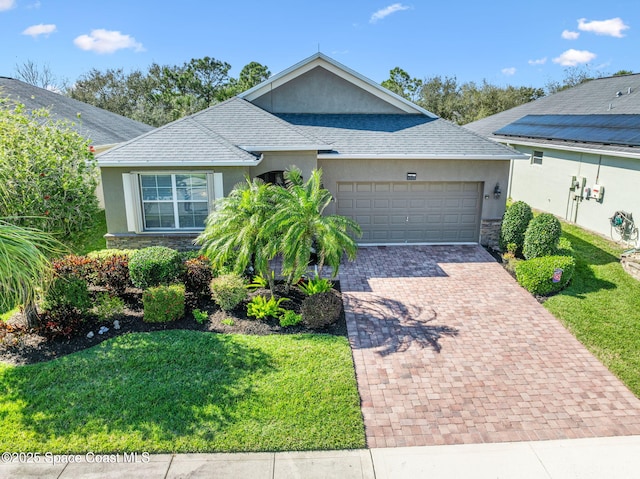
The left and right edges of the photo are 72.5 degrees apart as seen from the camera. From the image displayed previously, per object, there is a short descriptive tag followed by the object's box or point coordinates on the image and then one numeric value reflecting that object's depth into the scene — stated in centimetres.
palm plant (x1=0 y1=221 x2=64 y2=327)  697
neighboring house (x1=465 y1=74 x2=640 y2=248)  1440
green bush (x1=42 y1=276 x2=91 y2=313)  911
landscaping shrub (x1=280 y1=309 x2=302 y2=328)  939
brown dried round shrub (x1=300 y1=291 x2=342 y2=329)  932
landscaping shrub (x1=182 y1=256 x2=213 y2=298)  1048
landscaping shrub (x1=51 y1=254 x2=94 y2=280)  952
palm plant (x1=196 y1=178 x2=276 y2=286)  959
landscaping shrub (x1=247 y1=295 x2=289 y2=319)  970
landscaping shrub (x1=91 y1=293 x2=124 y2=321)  932
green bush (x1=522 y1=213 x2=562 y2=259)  1182
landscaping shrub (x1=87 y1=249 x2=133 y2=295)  1053
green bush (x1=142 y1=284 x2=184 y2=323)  933
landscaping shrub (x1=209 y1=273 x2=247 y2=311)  982
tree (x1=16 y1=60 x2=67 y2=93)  4997
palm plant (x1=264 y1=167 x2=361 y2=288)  923
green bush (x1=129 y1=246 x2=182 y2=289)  1014
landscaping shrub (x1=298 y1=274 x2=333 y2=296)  1046
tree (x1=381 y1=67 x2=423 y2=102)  5112
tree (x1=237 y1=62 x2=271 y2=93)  4955
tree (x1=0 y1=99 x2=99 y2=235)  811
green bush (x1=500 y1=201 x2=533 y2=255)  1314
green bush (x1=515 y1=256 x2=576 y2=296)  1095
